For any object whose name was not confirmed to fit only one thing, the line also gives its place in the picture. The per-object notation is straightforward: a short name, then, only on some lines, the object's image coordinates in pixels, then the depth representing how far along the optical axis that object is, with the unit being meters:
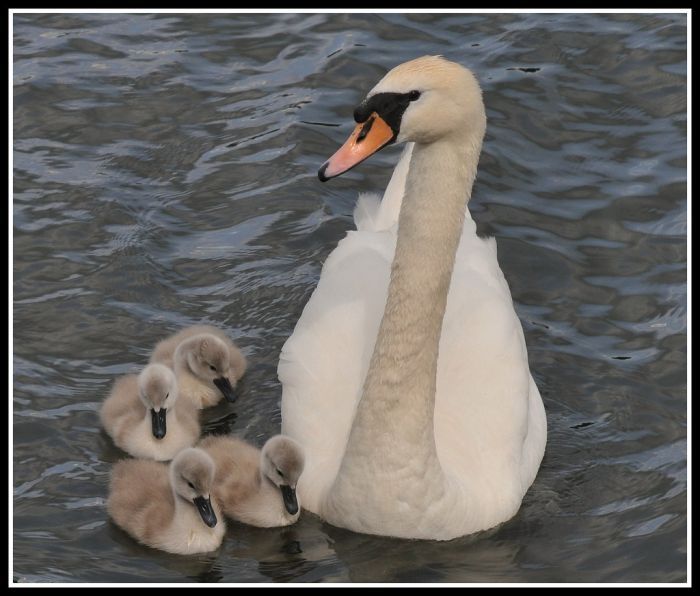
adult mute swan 13.40
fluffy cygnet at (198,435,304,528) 15.04
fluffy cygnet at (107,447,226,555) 14.97
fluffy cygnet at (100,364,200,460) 16.58
